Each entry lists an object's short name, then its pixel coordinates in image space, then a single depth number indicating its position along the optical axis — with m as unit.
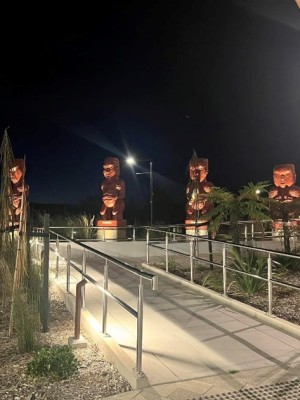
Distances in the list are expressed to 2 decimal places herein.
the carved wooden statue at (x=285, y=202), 9.66
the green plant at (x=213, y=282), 7.32
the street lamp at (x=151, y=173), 24.04
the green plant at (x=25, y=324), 4.61
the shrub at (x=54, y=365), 3.87
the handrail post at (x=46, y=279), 5.46
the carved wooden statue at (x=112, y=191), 19.22
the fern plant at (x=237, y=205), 8.54
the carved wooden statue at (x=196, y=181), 12.20
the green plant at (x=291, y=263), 8.65
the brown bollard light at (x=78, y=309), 4.84
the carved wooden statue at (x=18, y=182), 17.76
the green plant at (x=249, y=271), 6.92
